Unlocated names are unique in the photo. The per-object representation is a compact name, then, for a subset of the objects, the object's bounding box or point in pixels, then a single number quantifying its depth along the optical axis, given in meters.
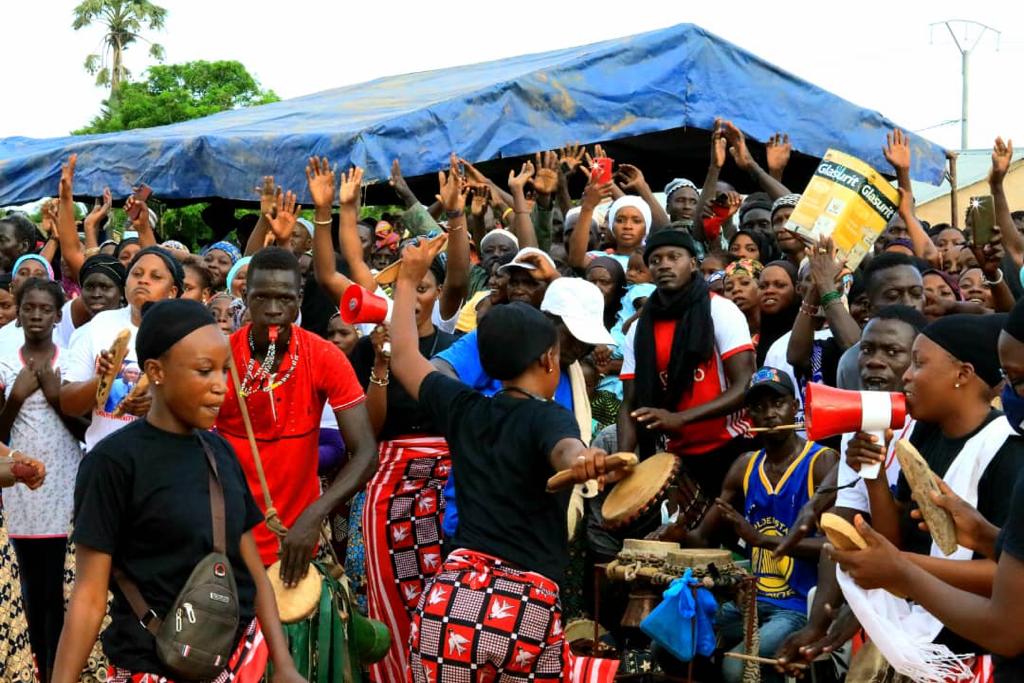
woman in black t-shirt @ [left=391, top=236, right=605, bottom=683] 4.42
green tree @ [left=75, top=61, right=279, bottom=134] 35.19
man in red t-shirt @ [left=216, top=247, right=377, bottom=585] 5.59
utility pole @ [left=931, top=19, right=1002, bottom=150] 29.17
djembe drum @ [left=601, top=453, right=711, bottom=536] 4.41
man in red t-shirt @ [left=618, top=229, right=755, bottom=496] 6.55
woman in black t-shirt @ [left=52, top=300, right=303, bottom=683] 3.74
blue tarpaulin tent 11.18
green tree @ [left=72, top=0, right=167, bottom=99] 46.81
